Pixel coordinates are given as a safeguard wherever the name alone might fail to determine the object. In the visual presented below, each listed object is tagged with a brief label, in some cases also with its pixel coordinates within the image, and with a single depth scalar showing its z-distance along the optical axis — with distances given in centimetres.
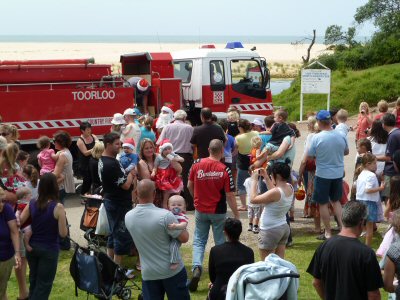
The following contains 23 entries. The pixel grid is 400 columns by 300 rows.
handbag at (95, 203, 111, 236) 912
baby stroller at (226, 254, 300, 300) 543
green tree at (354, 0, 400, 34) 3819
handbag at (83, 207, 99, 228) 953
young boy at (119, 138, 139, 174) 966
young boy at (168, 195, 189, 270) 664
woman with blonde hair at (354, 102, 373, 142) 1397
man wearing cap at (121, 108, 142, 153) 1268
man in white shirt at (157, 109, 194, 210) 1202
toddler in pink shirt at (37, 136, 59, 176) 1105
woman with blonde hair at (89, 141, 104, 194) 1023
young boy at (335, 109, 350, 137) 1187
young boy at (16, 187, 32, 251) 845
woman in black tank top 1249
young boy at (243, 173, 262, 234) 1078
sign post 2416
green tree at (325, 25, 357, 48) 4843
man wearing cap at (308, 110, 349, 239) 1015
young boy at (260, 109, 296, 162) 1086
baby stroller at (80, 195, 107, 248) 953
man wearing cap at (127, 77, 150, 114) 1597
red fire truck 1412
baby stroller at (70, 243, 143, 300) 759
